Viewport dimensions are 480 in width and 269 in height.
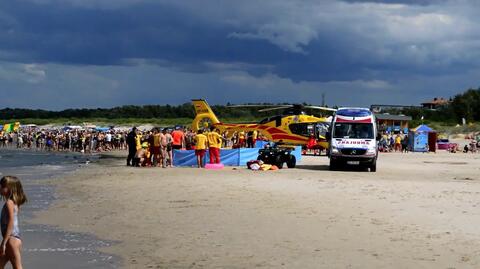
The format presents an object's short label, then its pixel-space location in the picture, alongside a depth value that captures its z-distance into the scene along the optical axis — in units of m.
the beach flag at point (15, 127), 102.00
